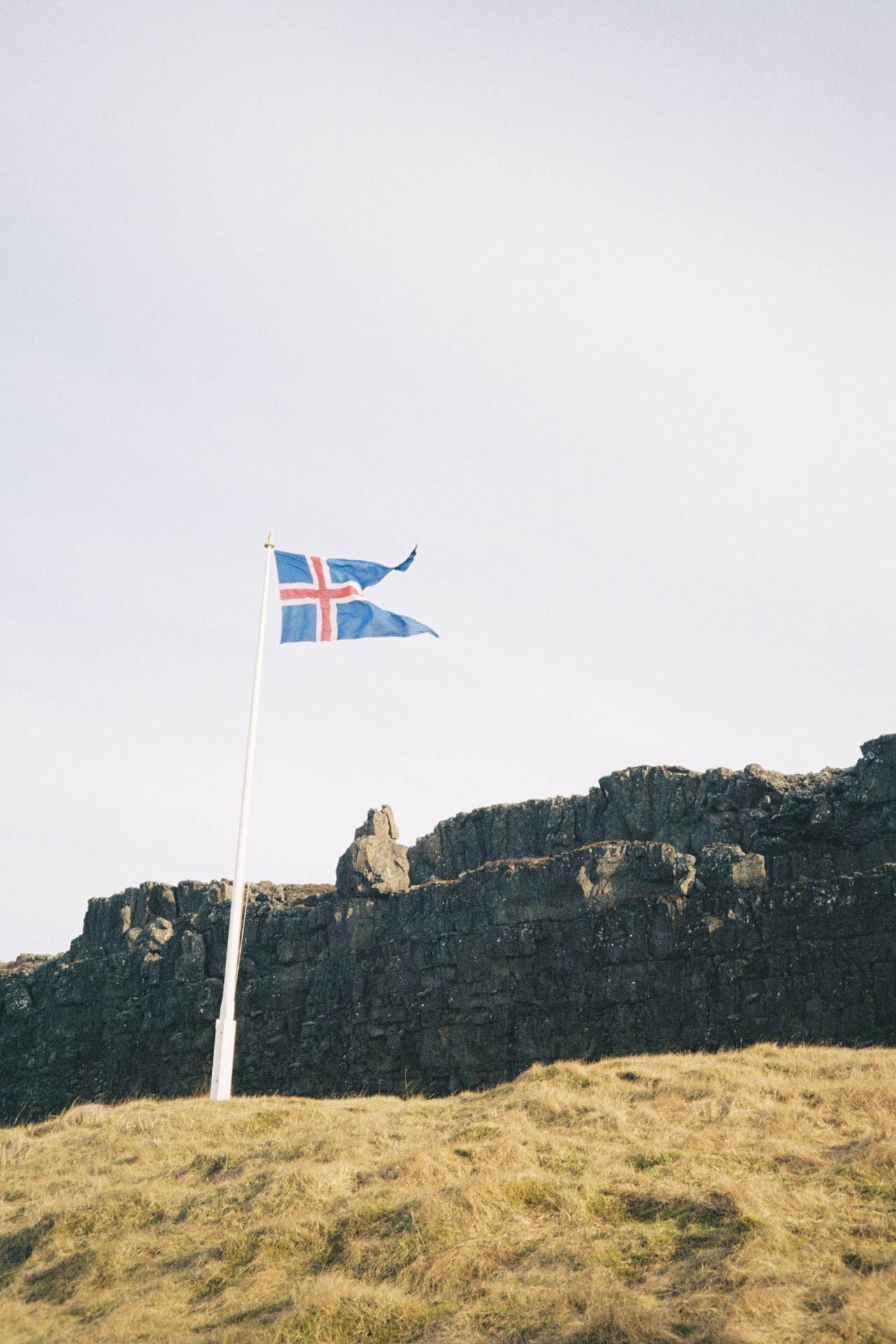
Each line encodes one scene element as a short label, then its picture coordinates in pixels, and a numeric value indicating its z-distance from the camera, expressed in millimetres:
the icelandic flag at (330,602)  21766
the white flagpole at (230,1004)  19047
